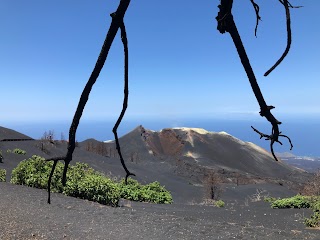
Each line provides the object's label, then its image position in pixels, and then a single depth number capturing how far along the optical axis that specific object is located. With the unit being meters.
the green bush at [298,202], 12.77
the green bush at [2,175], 12.04
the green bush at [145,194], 14.04
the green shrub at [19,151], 21.76
